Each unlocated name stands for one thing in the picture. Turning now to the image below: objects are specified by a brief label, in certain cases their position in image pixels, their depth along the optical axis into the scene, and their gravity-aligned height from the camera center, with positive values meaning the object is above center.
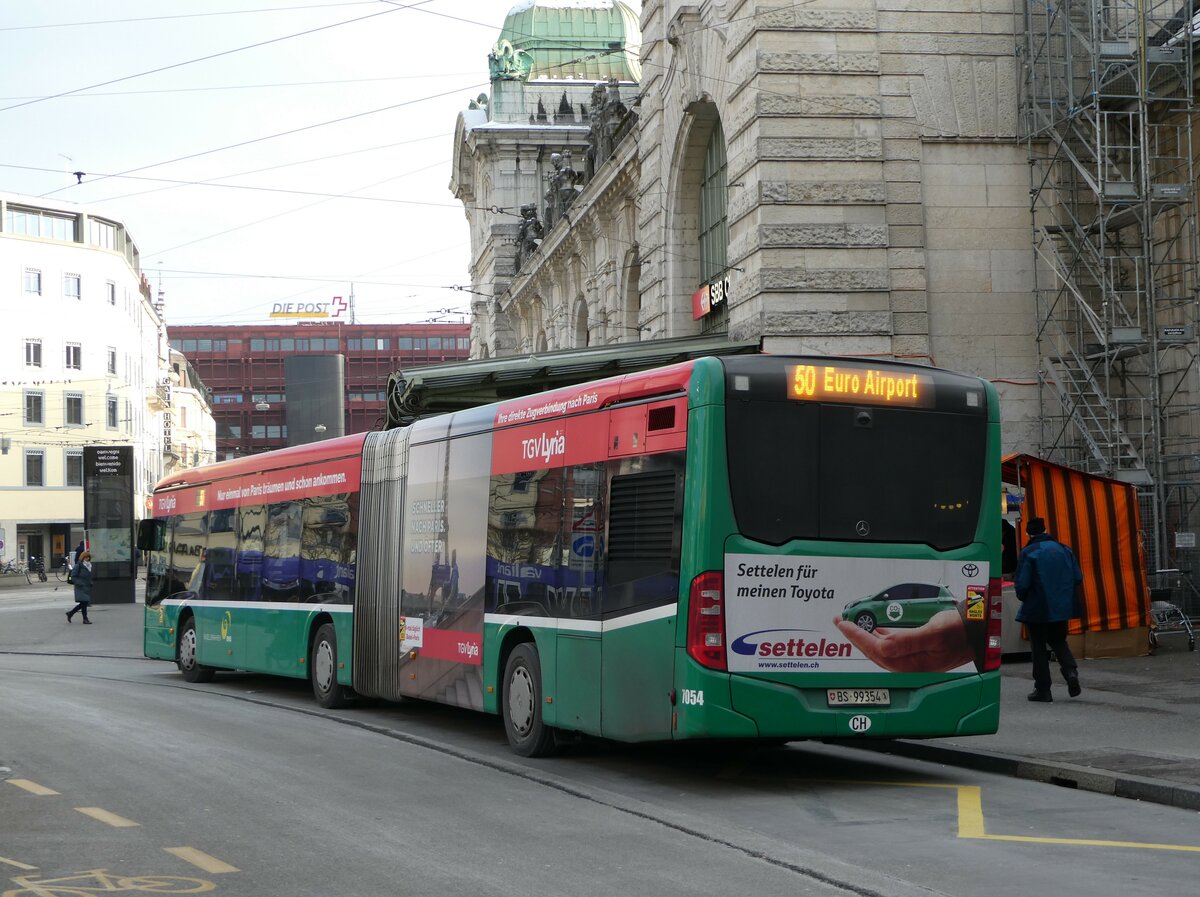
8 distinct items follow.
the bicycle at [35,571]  68.00 -1.43
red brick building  148.62 +16.38
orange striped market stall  19.08 -0.21
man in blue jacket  15.02 -0.75
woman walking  35.59 -0.94
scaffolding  21.75 +3.92
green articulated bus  10.36 -0.19
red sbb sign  26.14 +3.86
